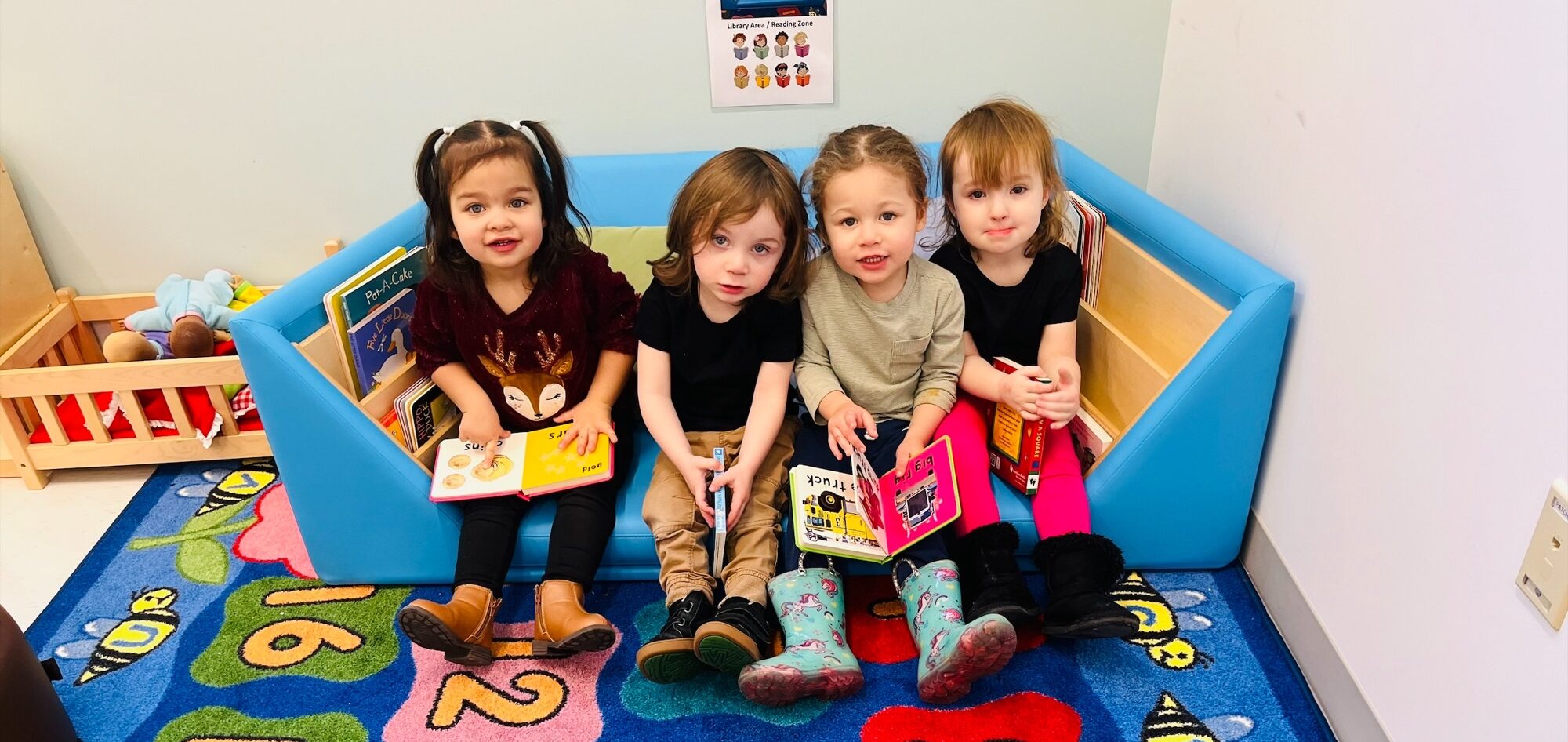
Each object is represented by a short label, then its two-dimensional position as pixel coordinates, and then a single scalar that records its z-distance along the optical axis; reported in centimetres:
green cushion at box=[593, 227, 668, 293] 184
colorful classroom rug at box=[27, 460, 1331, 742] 127
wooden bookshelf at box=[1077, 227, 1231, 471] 143
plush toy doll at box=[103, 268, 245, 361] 191
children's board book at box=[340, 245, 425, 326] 150
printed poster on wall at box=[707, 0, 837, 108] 188
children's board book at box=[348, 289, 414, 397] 150
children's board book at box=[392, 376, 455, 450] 150
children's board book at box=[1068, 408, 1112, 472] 147
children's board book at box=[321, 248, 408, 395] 145
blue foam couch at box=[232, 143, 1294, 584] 134
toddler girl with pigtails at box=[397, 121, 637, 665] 139
